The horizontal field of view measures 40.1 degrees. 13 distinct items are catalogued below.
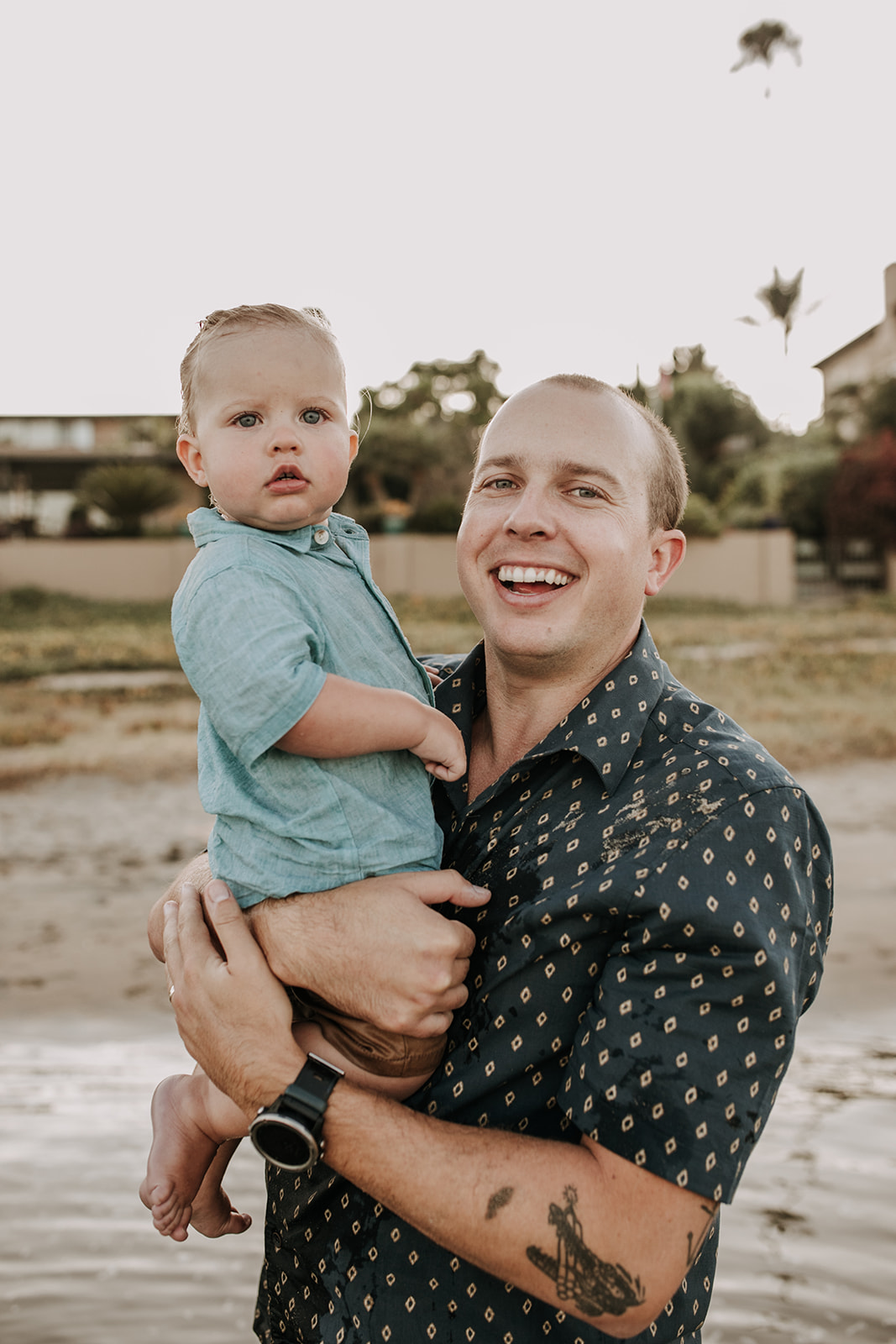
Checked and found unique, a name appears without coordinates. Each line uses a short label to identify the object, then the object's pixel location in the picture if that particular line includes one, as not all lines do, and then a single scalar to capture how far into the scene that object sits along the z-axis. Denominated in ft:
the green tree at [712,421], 119.24
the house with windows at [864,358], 111.14
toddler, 5.49
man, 5.10
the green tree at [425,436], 93.81
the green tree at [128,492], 85.05
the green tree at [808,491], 92.22
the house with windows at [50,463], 97.60
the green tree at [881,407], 92.53
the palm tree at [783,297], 134.82
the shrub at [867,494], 86.02
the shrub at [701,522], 80.53
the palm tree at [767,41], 124.47
